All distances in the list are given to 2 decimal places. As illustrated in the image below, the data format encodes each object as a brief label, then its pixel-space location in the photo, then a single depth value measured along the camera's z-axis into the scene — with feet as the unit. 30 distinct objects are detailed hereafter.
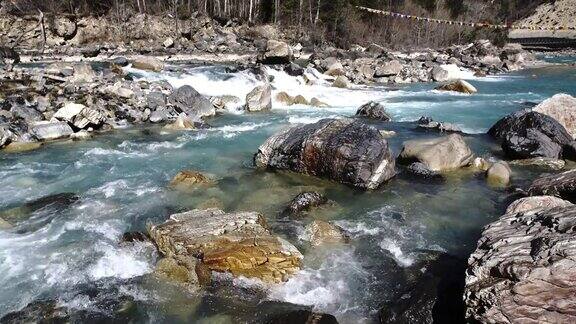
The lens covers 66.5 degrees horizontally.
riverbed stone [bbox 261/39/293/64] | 95.35
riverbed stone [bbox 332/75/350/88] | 83.87
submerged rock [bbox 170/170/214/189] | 32.41
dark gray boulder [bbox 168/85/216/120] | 55.21
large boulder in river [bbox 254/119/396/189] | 31.48
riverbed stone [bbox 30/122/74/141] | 43.11
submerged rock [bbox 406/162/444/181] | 33.71
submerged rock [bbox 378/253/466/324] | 17.67
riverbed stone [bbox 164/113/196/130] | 49.16
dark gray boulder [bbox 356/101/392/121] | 55.31
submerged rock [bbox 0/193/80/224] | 27.47
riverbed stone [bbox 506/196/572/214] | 23.47
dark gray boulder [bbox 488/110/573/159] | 37.58
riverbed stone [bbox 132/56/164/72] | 76.18
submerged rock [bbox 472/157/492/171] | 35.73
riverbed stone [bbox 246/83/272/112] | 60.18
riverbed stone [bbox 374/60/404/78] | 98.17
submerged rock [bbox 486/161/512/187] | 32.74
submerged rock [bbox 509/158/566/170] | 35.58
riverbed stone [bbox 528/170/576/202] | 26.40
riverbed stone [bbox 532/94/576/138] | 43.06
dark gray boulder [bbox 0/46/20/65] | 76.79
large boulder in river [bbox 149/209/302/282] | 20.44
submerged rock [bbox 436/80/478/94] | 79.87
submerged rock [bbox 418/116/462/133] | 48.98
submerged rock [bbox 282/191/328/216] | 27.73
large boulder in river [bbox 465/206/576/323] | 14.17
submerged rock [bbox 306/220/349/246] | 24.08
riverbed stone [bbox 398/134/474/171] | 34.99
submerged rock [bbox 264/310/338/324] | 17.37
